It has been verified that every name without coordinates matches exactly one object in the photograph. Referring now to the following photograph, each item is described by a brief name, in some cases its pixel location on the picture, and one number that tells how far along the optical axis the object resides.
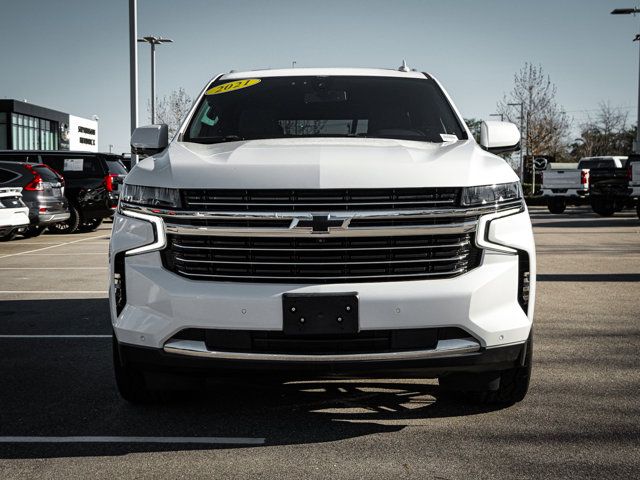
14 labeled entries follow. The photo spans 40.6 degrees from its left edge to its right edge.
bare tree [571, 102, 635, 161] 76.88
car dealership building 77.38
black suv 20.41
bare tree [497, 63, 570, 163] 55.44
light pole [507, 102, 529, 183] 55.46
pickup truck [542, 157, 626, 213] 29.17
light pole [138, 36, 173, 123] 37.10
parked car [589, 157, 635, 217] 26.42
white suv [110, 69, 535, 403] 3.78
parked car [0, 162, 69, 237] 17.03
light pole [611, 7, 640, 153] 30.83
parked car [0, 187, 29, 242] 15.74
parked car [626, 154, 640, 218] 23.30
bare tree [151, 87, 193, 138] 59.50
